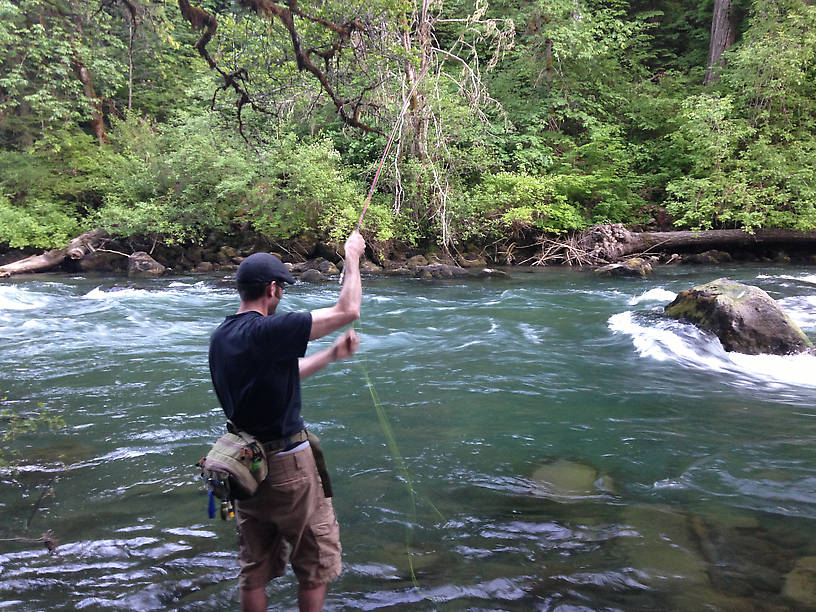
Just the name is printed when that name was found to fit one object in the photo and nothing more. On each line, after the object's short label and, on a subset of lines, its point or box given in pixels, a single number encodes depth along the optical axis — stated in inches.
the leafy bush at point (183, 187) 708.7
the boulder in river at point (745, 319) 303.6
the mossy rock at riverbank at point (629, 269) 596.4
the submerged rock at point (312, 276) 617.6
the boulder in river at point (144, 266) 690.2
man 93.4
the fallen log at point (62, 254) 689.3
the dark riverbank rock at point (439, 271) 627.2
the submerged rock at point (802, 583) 115.5
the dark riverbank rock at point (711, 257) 667.4
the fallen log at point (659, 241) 654.0
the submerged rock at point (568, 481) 165.6
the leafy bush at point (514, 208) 677.3
